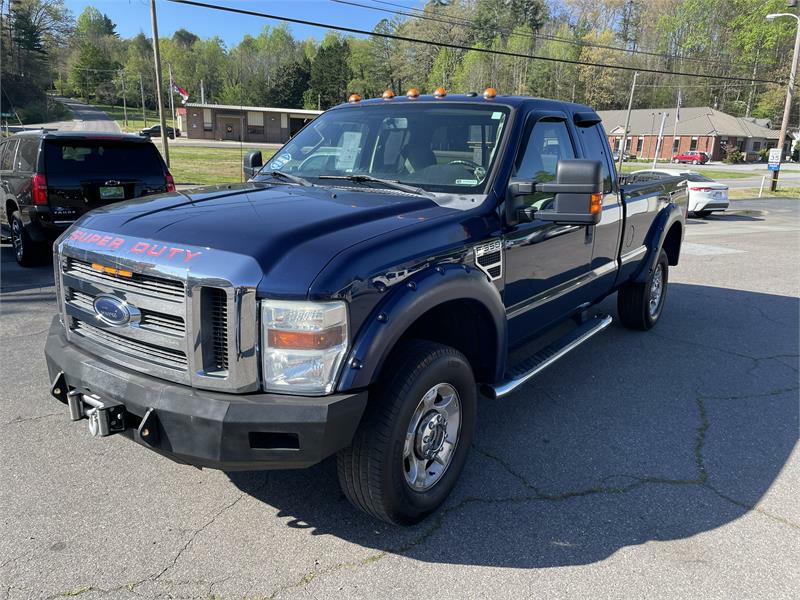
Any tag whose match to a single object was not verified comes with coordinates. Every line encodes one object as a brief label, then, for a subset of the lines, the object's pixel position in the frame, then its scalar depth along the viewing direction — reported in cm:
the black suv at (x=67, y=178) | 748
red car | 6175
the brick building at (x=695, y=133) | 6956
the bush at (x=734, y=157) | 6656
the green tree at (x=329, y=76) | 10081
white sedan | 1672
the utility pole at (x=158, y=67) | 1826
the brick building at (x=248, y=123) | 6462
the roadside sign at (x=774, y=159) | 2492
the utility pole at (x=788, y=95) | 2628
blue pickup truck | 228
